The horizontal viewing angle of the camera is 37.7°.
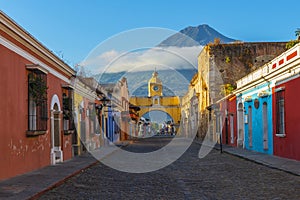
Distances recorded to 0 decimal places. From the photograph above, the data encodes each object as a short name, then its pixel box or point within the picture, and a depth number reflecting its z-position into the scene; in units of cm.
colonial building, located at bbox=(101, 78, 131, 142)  3008
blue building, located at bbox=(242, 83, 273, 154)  1736
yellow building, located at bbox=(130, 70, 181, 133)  7288
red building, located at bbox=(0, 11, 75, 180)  979
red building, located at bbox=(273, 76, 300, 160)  1382
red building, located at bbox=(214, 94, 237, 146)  2475
